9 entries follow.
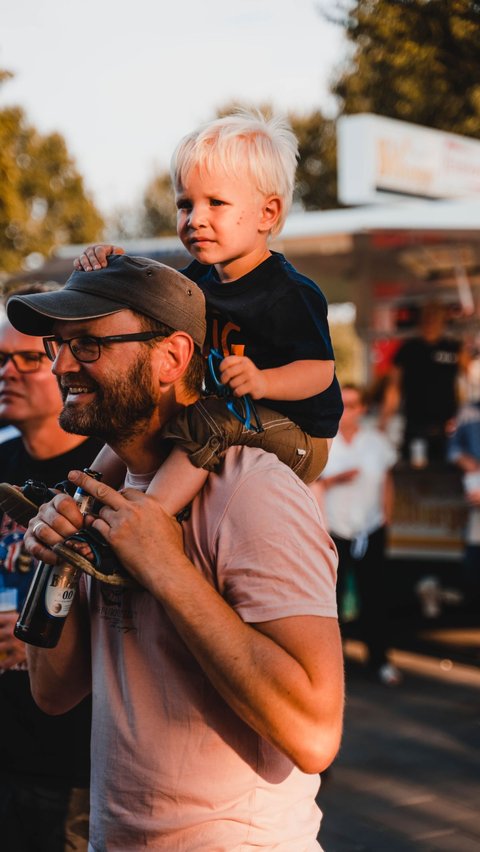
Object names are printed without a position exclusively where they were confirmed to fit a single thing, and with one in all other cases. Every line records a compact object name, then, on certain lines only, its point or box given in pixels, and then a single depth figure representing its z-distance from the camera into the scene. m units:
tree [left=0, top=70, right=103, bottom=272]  37.38
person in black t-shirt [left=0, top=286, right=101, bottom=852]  3.14
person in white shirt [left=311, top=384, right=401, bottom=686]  8.64
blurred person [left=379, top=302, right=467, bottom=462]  10.55
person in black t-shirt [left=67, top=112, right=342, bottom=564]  2.47
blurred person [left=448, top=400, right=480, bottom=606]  9.45
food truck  10.03
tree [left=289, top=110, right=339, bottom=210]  38.62
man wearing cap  1.96
